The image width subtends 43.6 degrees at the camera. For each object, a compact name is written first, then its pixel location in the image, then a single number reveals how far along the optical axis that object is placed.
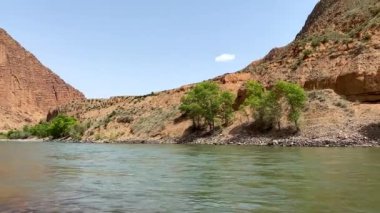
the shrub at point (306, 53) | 67.88
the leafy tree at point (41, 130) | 114.18
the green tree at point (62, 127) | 100.75
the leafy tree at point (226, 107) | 63.59
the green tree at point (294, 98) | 52.31
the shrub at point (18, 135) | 128.99
